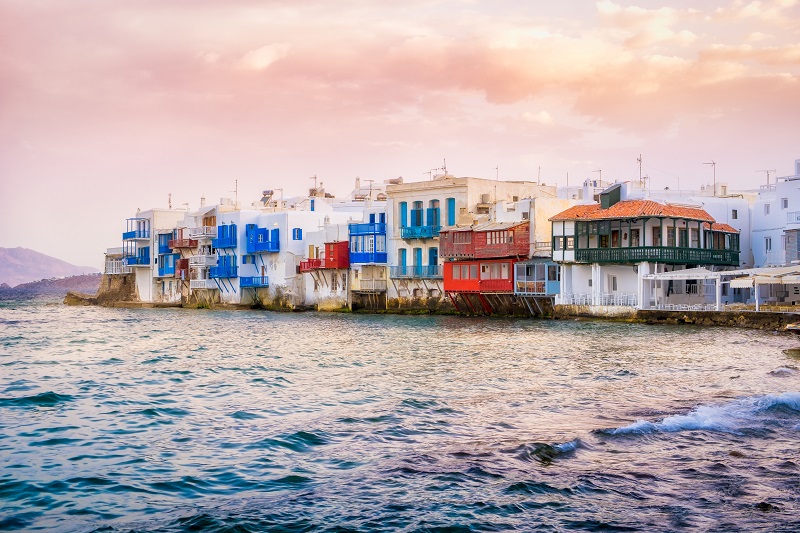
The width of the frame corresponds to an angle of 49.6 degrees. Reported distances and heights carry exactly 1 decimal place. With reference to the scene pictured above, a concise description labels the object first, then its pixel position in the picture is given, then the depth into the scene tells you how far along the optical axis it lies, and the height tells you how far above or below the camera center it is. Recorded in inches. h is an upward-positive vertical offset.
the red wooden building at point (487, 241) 2202.3 +138.9
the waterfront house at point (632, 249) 1961.1 +100.2
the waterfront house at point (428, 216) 2493.8 +231.7
